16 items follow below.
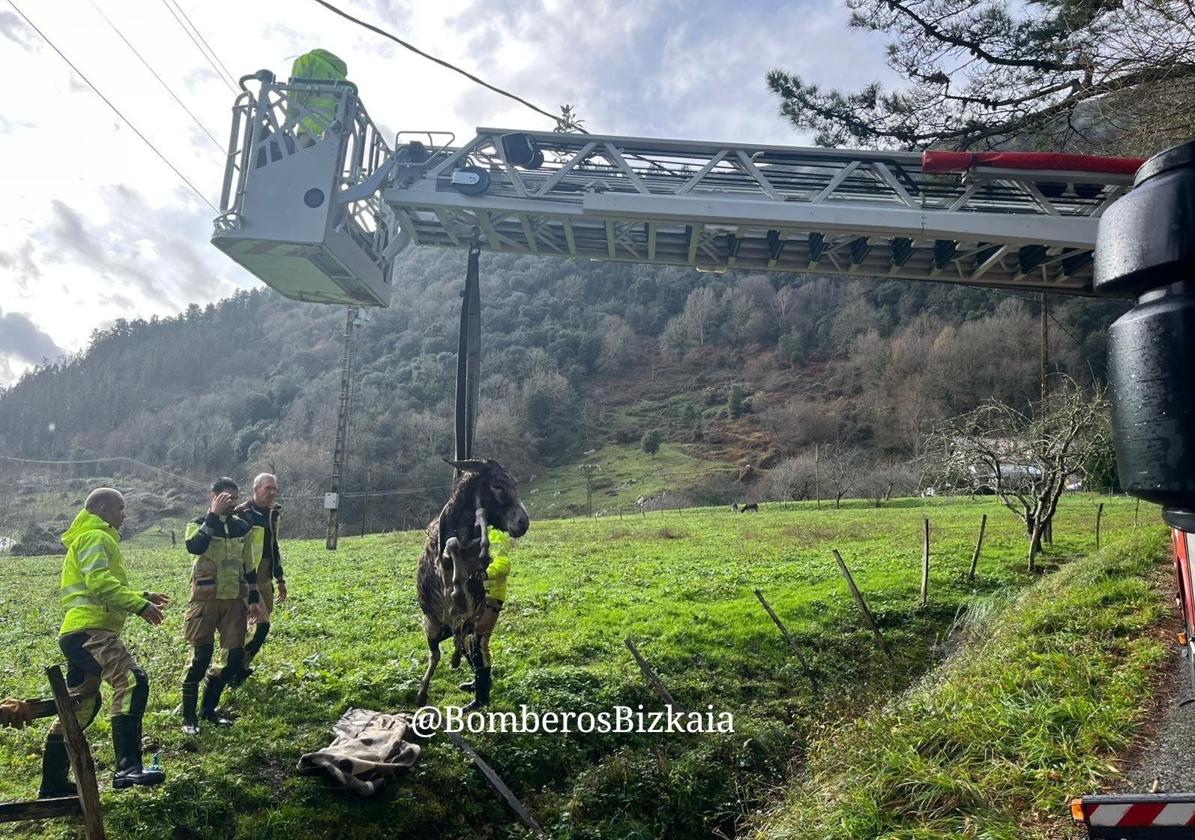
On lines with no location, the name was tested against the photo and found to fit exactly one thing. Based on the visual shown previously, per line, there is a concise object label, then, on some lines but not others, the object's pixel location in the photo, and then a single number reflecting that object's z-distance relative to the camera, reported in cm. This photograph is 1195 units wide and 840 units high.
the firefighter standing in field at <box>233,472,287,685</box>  788
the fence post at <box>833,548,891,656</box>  1104
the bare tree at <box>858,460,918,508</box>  4428
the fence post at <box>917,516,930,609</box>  1248
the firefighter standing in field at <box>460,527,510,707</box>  653
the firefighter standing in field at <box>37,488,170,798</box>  566
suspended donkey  658
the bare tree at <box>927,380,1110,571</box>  1511
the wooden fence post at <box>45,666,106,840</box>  442
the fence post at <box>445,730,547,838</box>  654
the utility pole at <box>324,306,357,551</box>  2100
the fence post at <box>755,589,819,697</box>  959
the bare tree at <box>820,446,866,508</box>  4274
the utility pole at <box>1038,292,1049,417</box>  1873
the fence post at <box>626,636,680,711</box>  815
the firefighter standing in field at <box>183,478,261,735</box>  726
